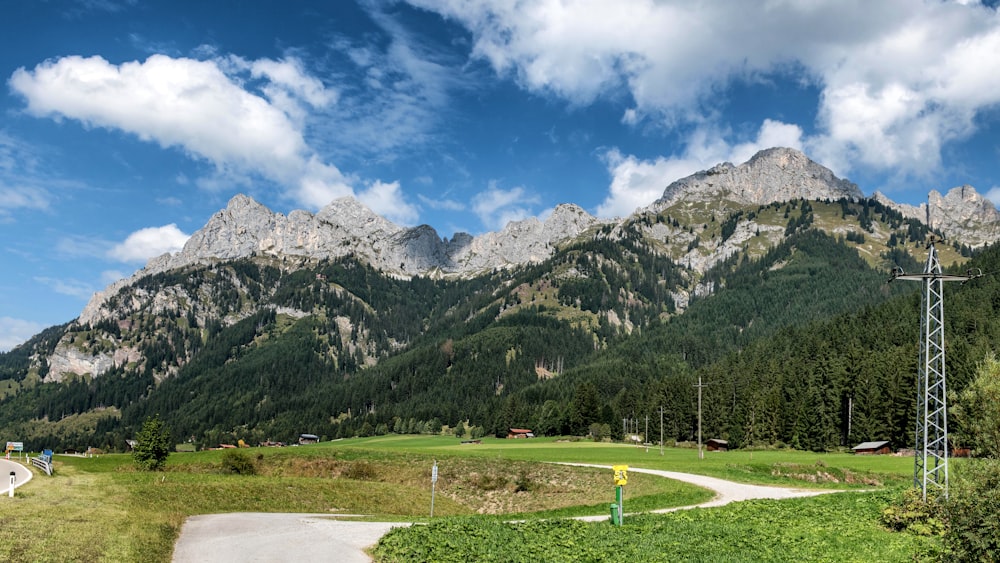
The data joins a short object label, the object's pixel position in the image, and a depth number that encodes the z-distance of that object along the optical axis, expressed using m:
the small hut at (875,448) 99.38
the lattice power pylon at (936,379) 28.86
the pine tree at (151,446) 67.12
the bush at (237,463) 67.99
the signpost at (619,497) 29.60
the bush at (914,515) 27.66
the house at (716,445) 123.06
